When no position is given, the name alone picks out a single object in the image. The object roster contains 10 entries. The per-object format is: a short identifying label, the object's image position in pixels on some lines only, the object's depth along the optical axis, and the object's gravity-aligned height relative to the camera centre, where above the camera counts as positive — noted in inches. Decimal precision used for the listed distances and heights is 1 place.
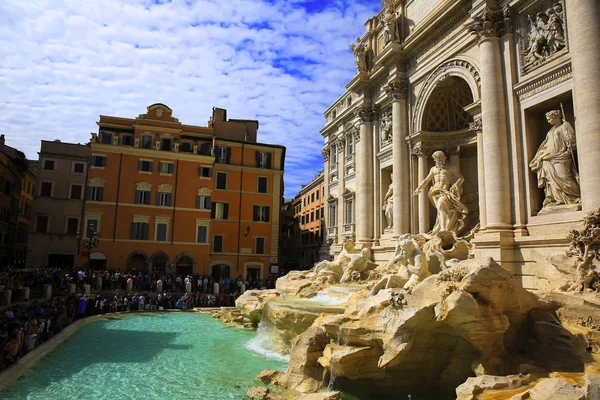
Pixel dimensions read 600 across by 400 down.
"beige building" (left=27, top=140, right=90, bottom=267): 1299.2 +170.5
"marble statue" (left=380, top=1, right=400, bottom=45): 856.3 +476.5
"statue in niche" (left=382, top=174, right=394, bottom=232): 873.5 +117.8
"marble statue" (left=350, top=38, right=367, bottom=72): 997.2 +480.7
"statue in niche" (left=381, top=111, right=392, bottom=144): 905.1 +290.1
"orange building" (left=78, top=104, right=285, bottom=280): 1288.1 +201.7
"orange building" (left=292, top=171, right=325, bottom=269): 1648.6 +180.5
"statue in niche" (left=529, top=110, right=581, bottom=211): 490.9 +121.7
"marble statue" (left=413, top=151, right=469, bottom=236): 701.3 +112.6
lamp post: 1199.7 +61.4
